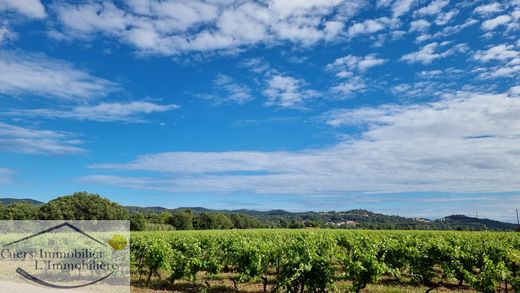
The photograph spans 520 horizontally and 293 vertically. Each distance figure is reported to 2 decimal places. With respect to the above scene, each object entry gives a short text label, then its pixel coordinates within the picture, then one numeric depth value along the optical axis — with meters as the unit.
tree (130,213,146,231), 75.44
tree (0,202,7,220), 69.38
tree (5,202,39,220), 69.75
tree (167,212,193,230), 87.12
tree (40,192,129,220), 70.31
